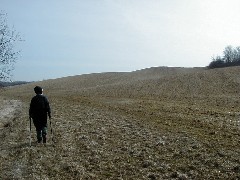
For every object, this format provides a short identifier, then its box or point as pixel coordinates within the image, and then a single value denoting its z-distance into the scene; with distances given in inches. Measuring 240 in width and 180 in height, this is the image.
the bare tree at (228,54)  3356.7
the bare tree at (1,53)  484.2
